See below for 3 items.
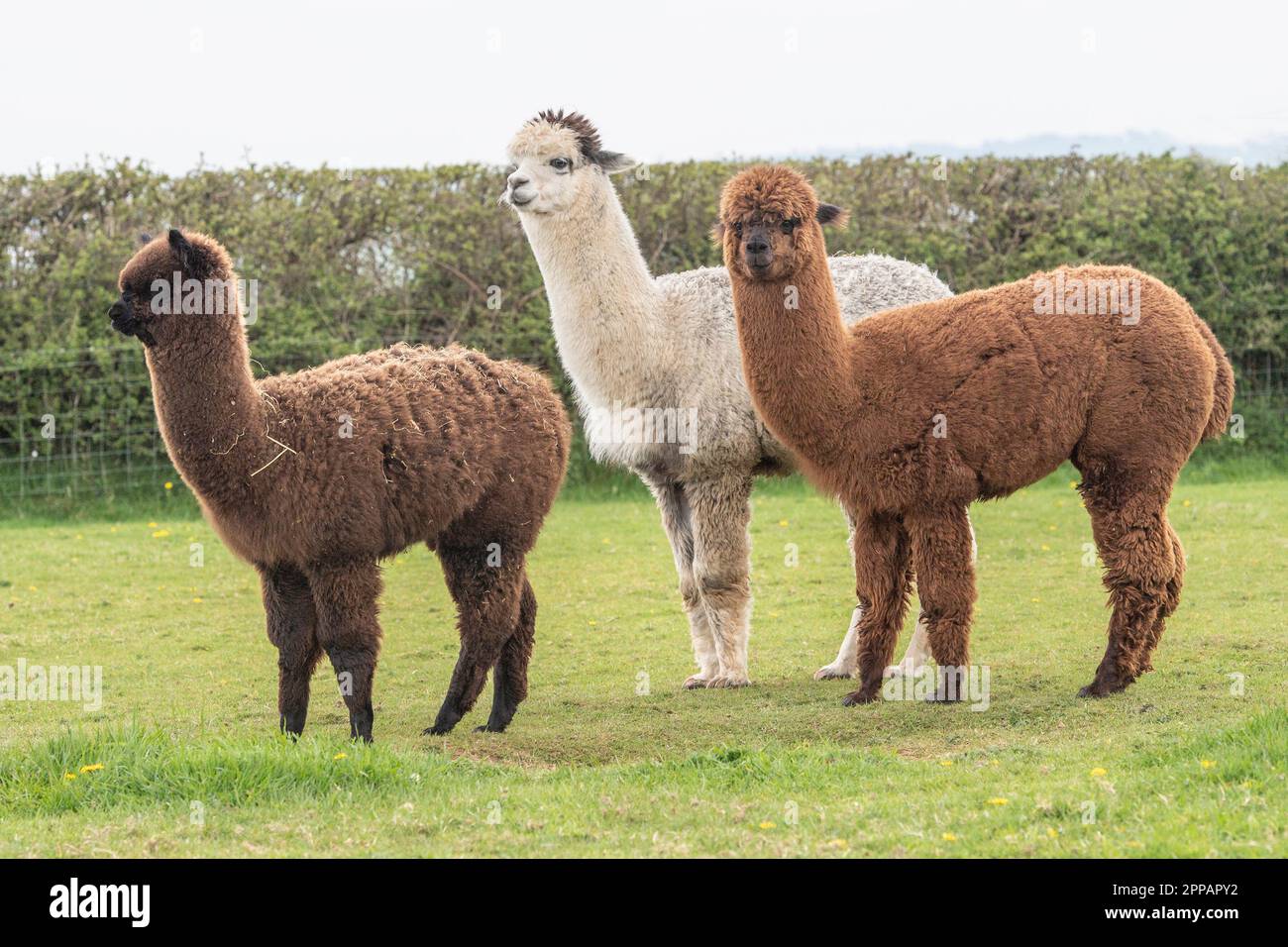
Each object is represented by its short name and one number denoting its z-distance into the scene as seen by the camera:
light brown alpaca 7.03
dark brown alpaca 6.54
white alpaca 7.97
